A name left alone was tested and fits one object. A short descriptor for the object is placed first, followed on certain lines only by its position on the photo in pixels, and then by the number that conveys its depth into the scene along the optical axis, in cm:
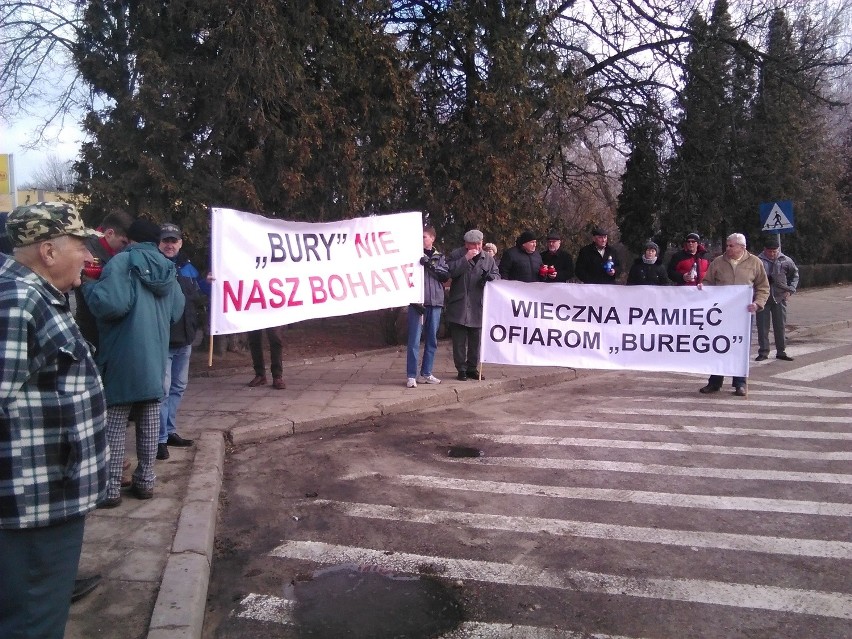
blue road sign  1480
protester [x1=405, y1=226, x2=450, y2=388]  912
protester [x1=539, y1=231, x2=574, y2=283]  1034
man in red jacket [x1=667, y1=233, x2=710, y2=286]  1025
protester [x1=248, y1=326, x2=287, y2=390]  893
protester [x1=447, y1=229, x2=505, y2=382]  933
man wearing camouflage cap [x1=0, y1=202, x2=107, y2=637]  233
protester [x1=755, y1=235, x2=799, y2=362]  1215
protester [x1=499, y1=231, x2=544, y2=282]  985
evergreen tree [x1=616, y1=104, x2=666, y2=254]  1641
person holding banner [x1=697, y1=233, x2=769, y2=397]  912
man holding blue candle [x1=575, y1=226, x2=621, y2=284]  1028
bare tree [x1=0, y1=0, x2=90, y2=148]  1085
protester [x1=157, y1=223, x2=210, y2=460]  607
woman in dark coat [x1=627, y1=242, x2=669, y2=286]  1018
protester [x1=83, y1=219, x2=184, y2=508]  472
